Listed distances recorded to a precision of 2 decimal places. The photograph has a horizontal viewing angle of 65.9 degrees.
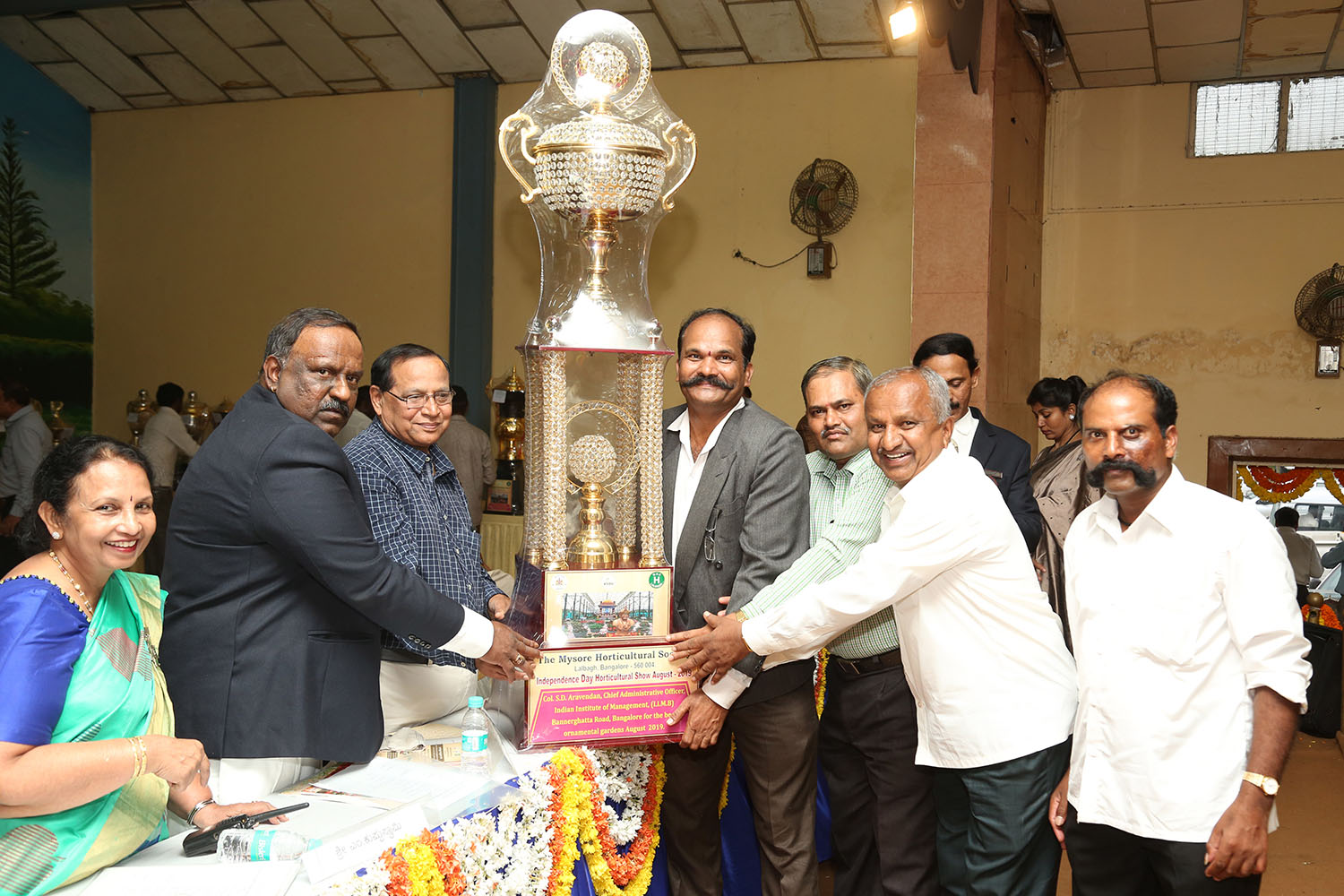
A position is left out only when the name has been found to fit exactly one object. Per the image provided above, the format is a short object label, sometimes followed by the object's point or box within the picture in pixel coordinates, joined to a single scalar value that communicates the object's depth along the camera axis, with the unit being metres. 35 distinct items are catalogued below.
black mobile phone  1.75
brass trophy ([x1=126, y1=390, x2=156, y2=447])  8.31
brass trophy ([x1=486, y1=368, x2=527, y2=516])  6.93
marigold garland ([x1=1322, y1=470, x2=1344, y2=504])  7.26
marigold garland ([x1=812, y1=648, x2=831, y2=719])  3.52
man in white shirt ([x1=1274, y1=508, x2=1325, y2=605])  6.61
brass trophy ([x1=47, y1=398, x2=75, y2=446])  8.32
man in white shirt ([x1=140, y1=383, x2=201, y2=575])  7.11
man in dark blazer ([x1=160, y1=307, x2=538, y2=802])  1.97
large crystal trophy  2.32
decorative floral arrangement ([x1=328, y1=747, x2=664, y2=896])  1.79
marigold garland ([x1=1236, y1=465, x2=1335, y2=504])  7.40
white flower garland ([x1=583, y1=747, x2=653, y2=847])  2.41
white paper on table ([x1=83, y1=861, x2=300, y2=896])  1.59
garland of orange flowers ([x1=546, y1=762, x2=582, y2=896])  2.20
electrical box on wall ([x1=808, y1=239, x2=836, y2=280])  7.14
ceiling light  4.68
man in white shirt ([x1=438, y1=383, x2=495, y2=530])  6.41
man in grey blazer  2.53
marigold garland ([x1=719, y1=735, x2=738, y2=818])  2.78
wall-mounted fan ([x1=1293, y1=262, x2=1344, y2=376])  6.89
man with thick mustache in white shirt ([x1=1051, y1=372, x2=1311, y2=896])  1.86
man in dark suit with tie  3.24
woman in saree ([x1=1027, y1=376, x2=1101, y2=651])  3.83
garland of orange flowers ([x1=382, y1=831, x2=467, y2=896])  1.74
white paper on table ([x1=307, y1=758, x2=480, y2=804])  2.02
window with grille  7.05
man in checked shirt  2.40
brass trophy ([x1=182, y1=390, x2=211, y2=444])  8.07
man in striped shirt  2.65
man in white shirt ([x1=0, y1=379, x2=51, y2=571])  6.21
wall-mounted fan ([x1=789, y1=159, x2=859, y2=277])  7.12
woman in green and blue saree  1.53
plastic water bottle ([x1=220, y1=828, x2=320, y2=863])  1.68
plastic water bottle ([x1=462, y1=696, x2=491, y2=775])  2.17
